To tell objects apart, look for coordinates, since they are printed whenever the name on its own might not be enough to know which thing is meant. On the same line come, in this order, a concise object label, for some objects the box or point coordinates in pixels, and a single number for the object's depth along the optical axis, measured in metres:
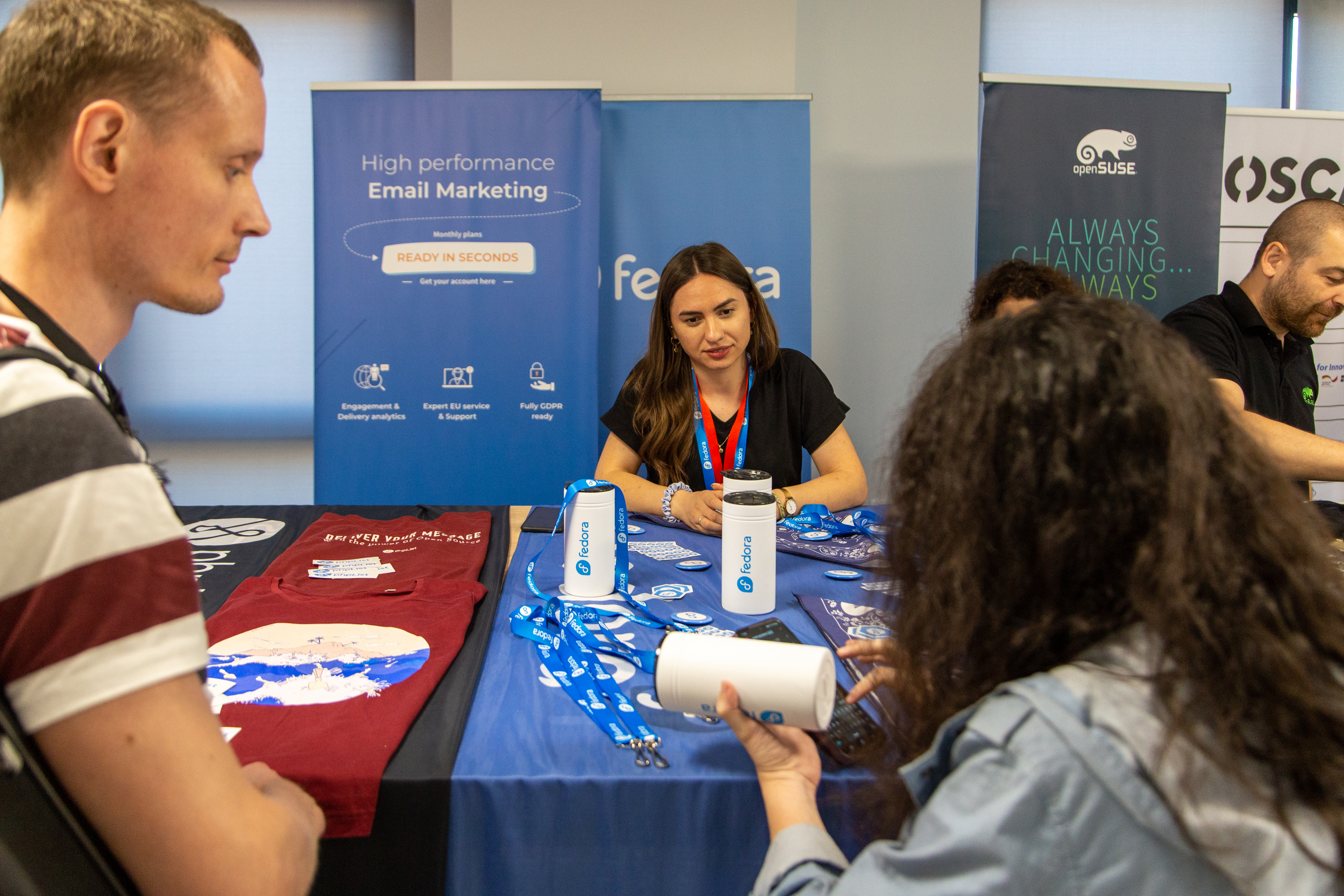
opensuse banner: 3.45
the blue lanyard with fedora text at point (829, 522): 1.98
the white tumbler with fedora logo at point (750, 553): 1.42
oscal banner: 3.67
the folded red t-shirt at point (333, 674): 0.92
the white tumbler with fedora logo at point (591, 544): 1.49
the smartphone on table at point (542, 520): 2.02
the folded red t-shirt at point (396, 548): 1.59
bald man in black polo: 2.59
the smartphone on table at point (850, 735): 0.97
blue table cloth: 0.93
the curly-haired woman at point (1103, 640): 0.61
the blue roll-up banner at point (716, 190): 3.43
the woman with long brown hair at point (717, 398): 2.49
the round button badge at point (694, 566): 1.70
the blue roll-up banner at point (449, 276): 3.34
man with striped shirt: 0.60
